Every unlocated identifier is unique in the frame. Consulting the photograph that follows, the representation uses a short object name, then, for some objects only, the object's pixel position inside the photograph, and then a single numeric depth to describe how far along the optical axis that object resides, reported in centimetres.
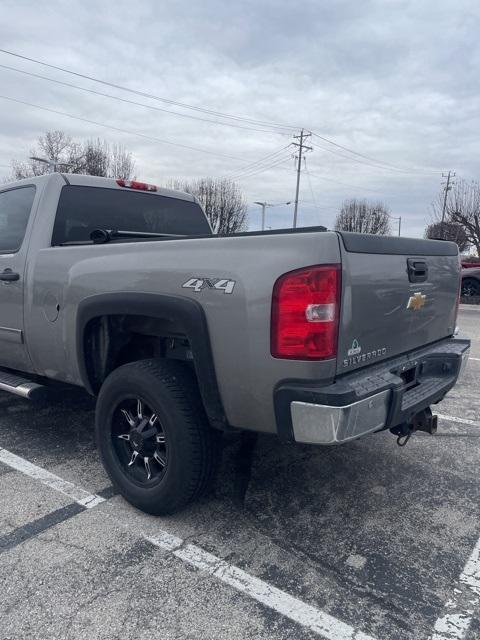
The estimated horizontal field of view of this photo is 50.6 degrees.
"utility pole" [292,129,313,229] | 4691
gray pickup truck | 227
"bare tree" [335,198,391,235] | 4204
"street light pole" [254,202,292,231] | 3849
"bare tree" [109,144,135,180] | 3285
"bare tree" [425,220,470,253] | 2756
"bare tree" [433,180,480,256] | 2602
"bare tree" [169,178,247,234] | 3535
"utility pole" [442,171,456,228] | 2984
